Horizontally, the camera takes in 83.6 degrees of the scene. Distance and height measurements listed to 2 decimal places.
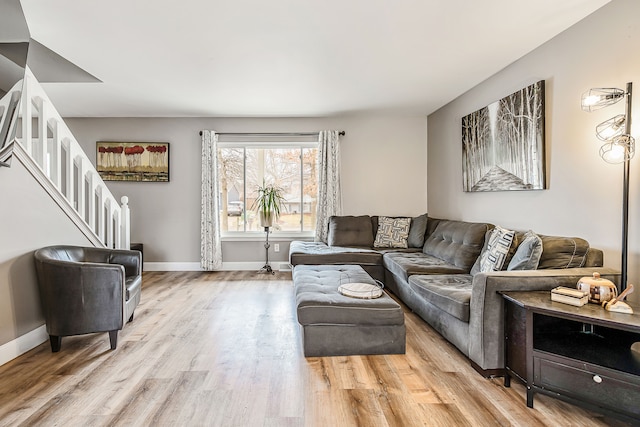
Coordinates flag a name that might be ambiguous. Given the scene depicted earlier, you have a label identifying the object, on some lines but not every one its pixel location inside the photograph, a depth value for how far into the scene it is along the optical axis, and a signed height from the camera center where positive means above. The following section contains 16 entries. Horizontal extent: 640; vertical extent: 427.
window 5.85 +0.57
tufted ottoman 2.61 -0.84
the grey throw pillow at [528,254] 2.49 -0.31
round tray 2.75 -0.62
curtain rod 5.69 +1.25
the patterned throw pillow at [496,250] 2.86 -0.32
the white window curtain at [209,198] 5.56 +0.23
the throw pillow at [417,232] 4.88 -0.28
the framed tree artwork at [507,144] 3.06 +0.66
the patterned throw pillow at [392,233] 5.03 -0.31
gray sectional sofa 2.25 -0.51
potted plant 5.48 +0.15
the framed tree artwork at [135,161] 5.66 +0.82
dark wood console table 1.72 -0.77
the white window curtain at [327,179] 5.57 +0.51
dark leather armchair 2.62 -0.62
